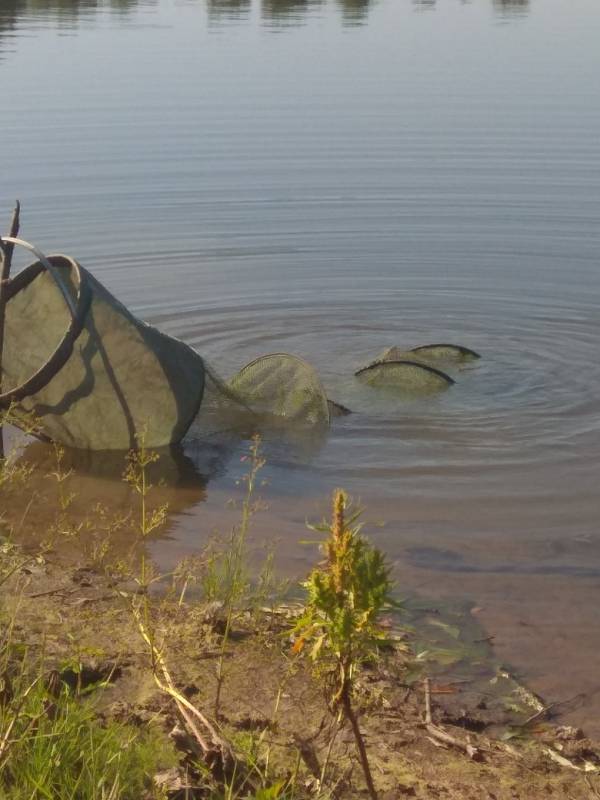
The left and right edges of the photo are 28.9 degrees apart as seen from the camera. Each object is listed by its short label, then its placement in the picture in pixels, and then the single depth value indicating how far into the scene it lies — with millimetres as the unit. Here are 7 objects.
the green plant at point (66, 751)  3045
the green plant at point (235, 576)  4322
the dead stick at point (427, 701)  4035
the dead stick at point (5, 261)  6340
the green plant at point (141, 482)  6175
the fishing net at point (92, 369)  6344
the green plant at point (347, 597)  2574
